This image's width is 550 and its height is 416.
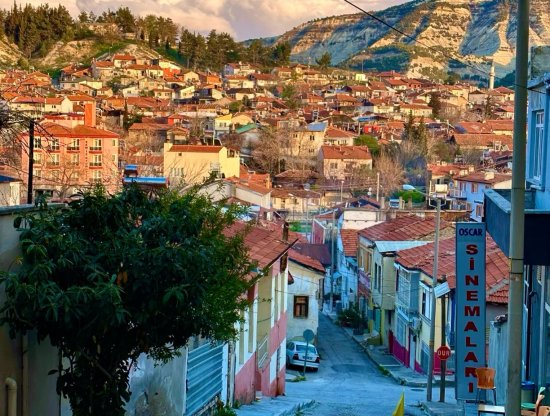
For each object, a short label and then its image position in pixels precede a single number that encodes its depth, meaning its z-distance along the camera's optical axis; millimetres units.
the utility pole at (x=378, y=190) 78288
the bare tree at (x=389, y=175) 89688
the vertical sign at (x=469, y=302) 15227
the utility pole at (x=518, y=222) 9219
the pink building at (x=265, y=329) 19953
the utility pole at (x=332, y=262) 57400
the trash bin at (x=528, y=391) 13547
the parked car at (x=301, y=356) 36969
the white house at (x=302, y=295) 40156
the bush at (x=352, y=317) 48469
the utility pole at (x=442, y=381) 26469
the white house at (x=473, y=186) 64562
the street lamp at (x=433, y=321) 27109
